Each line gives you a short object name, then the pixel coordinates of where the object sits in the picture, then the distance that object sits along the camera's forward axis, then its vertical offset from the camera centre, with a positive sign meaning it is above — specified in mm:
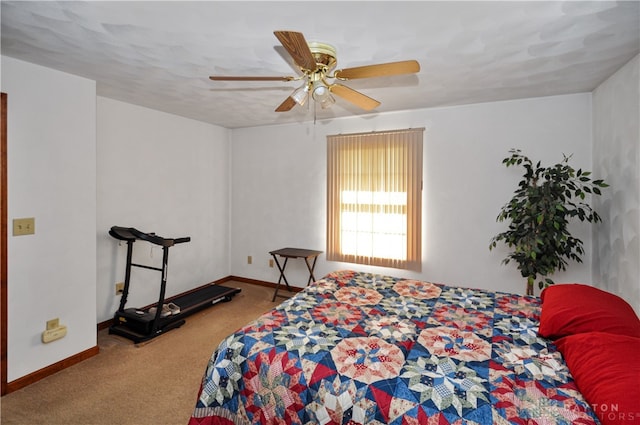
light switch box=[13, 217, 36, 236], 2303 -103
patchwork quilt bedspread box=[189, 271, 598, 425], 1242 -709
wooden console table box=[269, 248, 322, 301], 4085 -546
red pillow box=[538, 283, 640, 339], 1553 -521
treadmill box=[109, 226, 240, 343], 3092 -1043
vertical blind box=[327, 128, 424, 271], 3760 +176
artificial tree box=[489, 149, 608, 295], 2674 -68
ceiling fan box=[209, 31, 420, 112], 1541 +778
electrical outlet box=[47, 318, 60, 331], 2518 -886
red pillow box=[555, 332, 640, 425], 1053 -610
